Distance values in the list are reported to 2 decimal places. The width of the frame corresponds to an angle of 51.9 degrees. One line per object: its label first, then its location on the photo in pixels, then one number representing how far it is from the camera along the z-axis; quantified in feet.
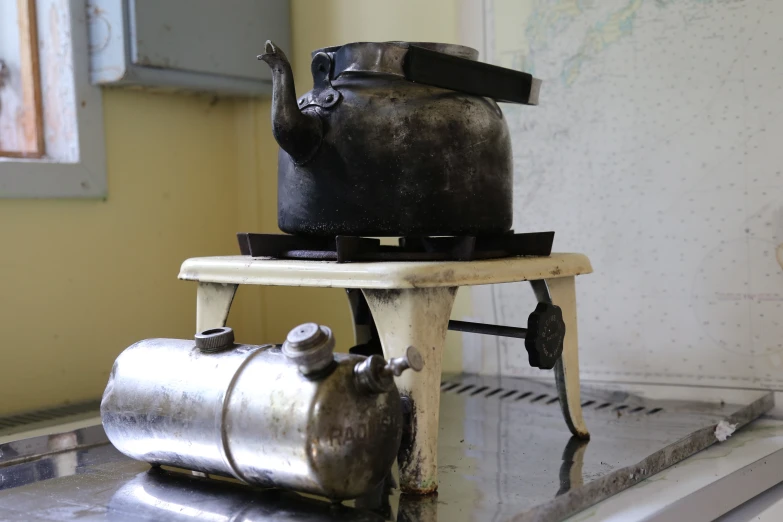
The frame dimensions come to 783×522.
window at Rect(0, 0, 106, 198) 5.59
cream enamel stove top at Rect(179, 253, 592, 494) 3.13
